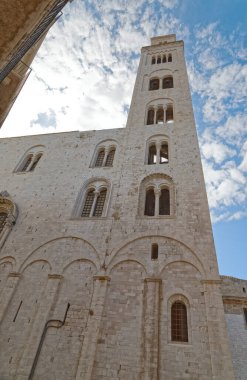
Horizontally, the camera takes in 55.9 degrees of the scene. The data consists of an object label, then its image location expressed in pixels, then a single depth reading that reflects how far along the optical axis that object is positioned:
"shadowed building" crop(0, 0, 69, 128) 3.42
